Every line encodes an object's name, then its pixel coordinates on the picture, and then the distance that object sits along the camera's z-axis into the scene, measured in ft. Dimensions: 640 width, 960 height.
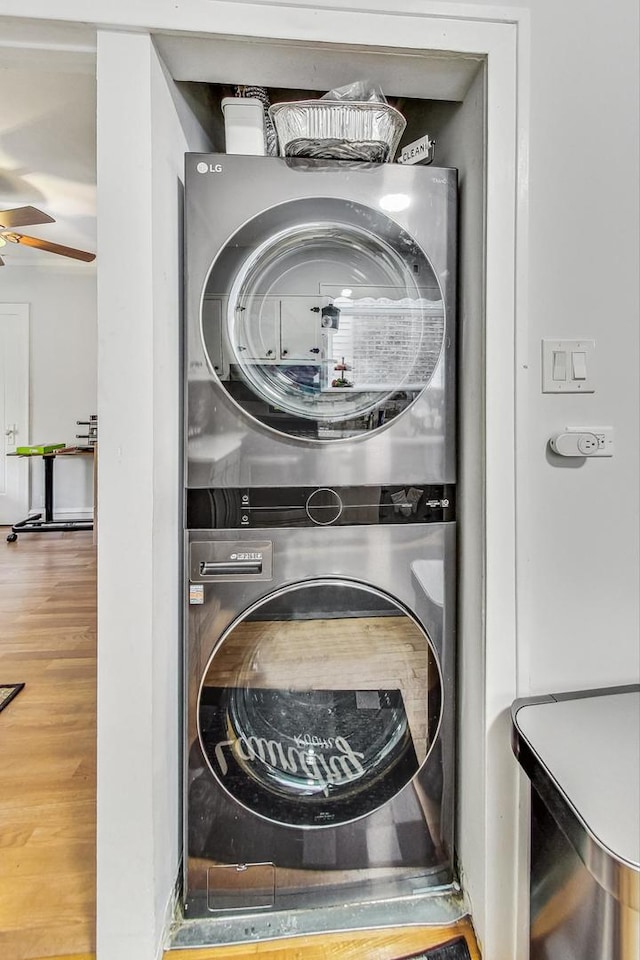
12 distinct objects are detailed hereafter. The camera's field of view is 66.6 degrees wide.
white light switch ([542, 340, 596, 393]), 3.39
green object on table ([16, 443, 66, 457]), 14.73
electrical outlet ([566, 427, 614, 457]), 3.43
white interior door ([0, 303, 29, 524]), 16.71
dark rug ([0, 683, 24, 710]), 6.33
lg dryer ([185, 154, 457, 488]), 3.43
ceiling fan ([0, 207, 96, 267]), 9.81
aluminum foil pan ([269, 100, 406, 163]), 3.37
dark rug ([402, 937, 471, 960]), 3.38
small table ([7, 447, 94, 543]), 14.98
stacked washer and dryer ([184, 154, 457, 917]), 3.48
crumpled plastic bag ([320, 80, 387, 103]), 3.40
